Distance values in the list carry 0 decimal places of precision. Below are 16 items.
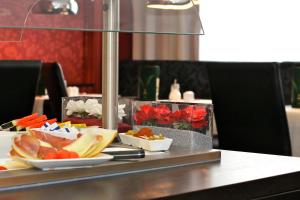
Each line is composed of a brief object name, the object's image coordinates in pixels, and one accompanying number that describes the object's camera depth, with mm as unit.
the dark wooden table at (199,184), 1651
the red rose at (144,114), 2383
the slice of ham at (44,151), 1871
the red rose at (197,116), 2262
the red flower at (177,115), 2317
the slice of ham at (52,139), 1952
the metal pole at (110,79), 2324
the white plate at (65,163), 1822
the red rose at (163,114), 2333
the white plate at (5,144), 2067
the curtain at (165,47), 8677
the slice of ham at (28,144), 1859
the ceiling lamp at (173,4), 2325
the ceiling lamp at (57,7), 2057
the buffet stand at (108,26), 1850
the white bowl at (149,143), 2211
